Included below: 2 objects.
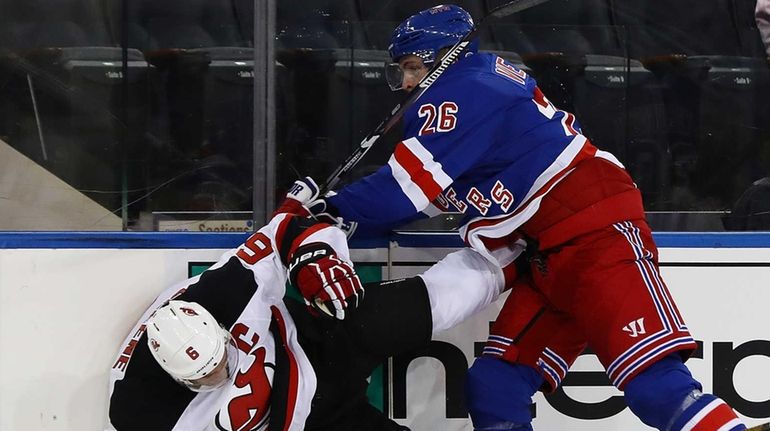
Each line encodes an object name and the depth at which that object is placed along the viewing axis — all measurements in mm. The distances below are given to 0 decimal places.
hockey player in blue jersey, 16553
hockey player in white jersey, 16405
